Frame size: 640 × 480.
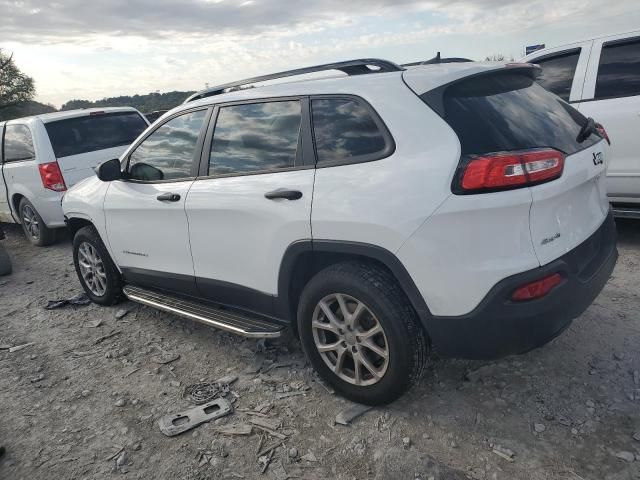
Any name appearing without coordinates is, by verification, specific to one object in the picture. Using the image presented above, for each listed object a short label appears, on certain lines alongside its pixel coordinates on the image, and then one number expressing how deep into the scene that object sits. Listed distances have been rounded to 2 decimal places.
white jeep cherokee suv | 2.40
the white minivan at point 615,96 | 4.93
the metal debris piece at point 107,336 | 4.24
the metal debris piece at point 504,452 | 2.51
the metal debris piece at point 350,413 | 2.90
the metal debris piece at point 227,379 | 3.43
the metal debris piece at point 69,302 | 5.10
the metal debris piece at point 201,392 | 3.27
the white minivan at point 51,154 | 6.96
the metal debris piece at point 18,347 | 4.23
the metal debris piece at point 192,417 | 2.97
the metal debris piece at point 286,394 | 3.21
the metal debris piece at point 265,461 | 2.62
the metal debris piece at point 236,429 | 2.90
